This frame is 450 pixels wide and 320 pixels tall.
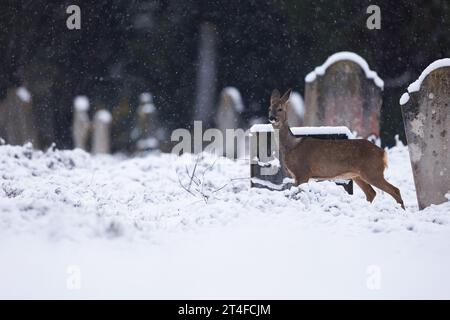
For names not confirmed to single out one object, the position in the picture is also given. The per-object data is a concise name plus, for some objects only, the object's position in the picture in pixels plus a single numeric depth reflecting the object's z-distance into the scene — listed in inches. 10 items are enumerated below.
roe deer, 317.1
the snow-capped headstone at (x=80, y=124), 631.8
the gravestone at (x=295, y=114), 538.3
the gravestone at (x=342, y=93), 459.2
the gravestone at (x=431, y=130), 316.5
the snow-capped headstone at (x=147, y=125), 623.5
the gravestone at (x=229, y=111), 636.7
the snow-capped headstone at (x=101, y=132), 622.8
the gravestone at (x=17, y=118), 602.9
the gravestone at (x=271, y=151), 346.6
